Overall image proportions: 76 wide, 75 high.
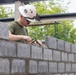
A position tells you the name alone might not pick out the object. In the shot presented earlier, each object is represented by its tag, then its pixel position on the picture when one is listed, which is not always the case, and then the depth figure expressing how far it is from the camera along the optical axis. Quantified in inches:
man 154.5
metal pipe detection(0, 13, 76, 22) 421.3
